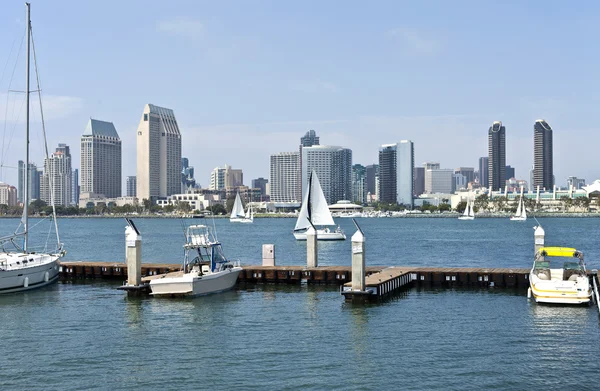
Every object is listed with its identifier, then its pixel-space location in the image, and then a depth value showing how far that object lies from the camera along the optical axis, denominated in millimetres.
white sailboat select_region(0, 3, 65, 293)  46750
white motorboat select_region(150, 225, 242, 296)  43219
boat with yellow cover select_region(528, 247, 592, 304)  38844
